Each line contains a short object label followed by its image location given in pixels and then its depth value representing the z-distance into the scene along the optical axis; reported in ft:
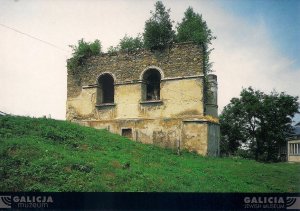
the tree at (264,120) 89.51
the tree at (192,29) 66.12
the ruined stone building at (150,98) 54.03
